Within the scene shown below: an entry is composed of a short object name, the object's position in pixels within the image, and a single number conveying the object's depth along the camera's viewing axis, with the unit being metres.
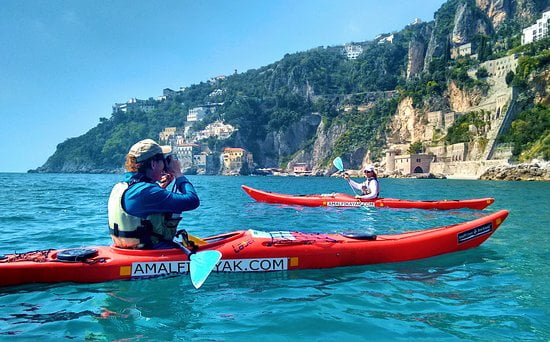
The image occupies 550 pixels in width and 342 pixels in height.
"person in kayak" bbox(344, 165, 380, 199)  15.57
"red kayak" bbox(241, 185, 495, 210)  16.08
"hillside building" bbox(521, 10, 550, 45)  88.47
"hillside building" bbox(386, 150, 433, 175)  77.50
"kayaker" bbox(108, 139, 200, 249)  5.41
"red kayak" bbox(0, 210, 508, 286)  5.73
